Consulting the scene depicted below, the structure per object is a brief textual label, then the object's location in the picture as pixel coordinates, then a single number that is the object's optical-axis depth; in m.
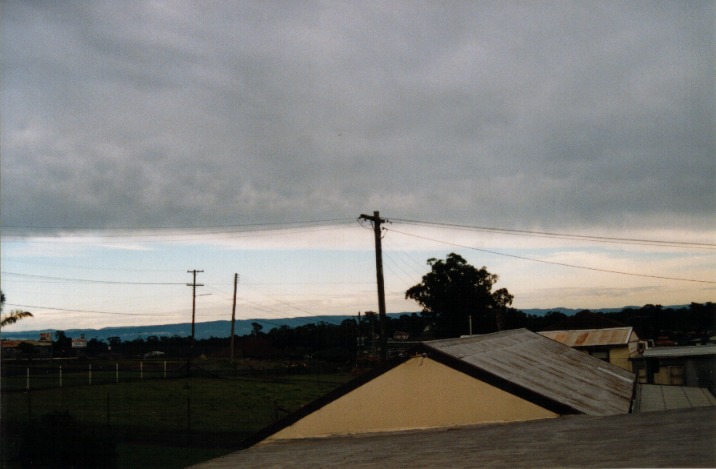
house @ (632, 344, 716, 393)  33.19
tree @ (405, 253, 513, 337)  73.62
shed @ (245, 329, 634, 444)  11.86
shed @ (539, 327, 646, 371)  44.62
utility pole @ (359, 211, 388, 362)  26.81
